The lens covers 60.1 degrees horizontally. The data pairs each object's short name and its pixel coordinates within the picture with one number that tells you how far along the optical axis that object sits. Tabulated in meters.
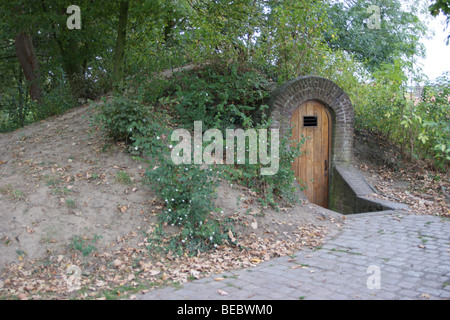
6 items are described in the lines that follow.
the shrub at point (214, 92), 9.55
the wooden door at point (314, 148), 10.31
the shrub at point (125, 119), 7.90
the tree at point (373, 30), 19.91
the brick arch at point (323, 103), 9.91
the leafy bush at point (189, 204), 6.01
